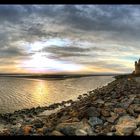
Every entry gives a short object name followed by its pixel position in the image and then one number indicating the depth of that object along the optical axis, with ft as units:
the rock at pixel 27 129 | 10.53
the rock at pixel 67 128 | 9.61
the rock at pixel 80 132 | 9.44
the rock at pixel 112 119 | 10.36
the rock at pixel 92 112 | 10.71
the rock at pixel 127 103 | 11.68
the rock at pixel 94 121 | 10.22
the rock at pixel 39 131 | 10.28
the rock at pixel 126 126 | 9.39
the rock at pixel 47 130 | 10.08
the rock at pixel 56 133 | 9.51
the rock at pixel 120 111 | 11.00
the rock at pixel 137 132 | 9.24
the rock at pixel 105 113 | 10.75
